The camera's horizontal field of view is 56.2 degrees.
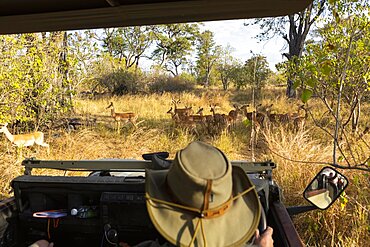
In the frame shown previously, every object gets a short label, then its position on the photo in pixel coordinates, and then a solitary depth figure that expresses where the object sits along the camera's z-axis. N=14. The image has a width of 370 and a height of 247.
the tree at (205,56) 34.31
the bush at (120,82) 20.00
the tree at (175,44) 35.53
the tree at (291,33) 20.31
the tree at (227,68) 27.99
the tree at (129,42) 30.86
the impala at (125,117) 10.48
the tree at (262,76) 21.99
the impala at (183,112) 10.64
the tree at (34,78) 6.30
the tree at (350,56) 4.57
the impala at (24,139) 6.12
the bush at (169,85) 22.78
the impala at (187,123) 9.88
